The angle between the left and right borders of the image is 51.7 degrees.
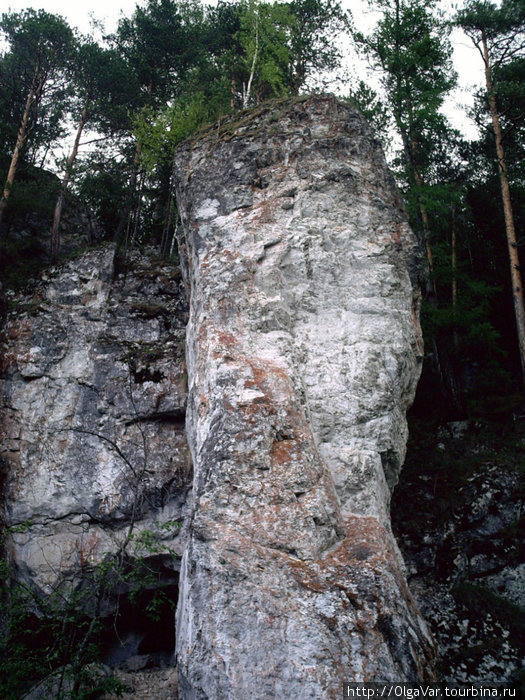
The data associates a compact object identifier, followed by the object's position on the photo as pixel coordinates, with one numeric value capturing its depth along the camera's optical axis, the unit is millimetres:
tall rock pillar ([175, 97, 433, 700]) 6102
